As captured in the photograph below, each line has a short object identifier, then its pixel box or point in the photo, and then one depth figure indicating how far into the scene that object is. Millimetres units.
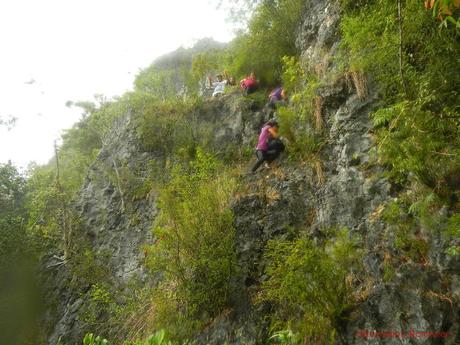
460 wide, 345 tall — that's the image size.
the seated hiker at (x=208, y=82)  12158
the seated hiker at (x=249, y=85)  10414
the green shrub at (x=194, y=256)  5789
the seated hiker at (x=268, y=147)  7945
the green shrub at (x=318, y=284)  4273
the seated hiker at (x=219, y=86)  11667
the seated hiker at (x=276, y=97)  9306
